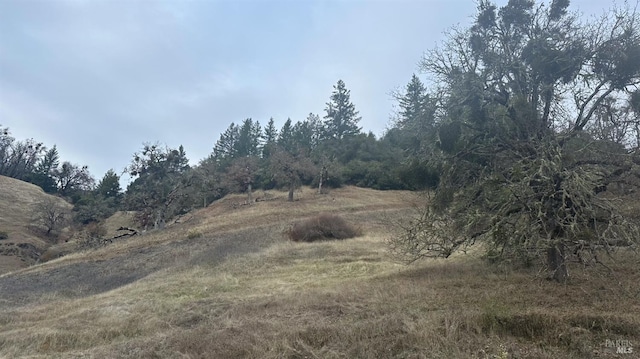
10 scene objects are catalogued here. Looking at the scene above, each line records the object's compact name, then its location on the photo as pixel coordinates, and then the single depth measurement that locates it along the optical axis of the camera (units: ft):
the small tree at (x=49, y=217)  163.73
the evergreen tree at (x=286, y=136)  249.75
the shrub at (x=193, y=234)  98.54
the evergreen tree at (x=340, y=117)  271.69
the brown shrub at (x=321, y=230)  87.61
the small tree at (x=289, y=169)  157.38
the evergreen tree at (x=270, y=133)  307.37
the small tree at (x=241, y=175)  173.68
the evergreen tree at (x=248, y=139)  281.74
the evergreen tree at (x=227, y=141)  300.83
